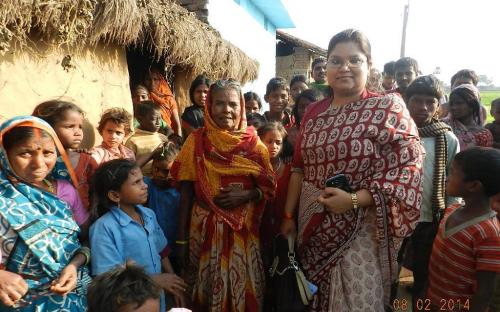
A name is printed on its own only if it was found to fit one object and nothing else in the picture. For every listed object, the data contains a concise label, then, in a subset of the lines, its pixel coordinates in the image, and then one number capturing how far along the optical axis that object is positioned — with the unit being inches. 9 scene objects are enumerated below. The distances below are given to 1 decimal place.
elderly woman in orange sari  100.3
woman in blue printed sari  72.0
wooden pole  608.4
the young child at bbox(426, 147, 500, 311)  80.7
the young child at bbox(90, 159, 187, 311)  84.5
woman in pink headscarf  145.6
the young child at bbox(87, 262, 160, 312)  55.1
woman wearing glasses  77.2
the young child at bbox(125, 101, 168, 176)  134.7
